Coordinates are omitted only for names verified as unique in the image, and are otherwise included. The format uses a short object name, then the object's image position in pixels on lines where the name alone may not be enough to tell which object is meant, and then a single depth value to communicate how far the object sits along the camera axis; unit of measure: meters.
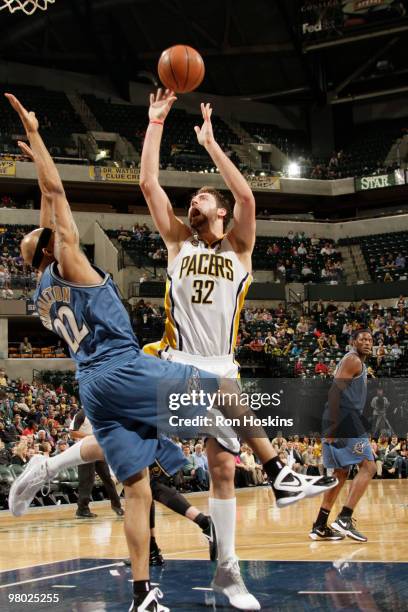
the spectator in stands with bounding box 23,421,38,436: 16.64
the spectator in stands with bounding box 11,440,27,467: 14.14
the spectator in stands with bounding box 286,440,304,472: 16.95
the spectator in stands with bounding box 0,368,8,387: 20.93
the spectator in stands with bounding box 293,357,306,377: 23.81
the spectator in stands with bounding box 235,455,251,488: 18.28
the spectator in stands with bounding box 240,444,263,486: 18.47
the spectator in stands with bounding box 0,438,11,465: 13.97
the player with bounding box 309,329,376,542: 8.52
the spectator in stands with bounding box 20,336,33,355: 25.62
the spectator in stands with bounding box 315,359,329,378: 22.86
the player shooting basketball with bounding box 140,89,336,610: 5.34
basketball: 6.27
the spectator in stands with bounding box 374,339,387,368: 24.03
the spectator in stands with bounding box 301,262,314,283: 30.73
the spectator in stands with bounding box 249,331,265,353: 24.57
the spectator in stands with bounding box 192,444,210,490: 17.03
